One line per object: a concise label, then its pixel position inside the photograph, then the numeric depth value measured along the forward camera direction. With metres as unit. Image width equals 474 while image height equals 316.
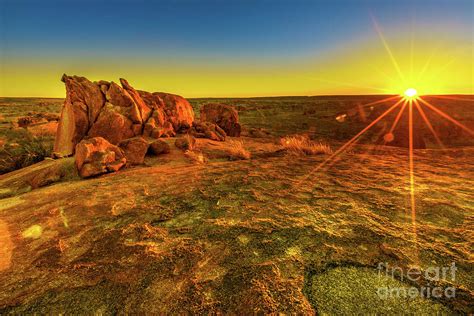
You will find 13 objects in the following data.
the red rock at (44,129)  13.76
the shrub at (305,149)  7.35
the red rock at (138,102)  8.68
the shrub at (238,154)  6.91
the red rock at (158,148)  6.67
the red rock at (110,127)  7.50
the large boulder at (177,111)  10.88
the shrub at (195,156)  6.49
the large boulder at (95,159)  5.07
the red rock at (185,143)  7.21
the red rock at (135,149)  6.01
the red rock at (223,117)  13.46
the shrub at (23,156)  7.63
